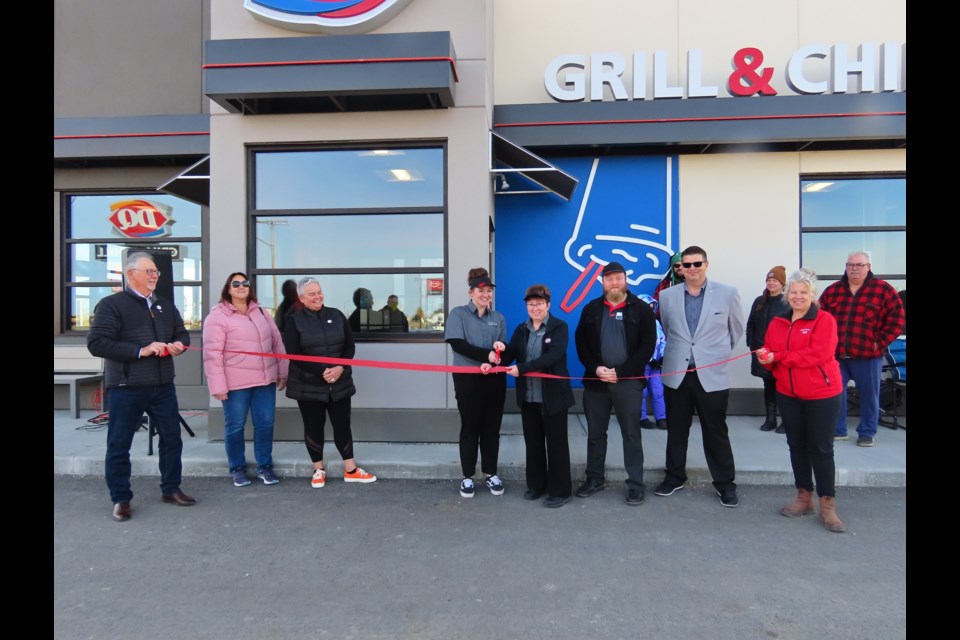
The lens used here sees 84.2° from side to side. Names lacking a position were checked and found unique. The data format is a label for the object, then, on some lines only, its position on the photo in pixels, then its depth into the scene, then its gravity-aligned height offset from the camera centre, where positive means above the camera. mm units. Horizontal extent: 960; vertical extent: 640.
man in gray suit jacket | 4484 -350
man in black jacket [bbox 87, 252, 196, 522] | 4176 -383
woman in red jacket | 3975 -549
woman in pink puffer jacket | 4887 -538
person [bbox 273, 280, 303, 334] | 6207 +133
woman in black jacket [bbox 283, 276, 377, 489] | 4891 -544
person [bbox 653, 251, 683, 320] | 6760 +494
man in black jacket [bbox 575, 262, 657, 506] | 4488 -377
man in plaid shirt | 5832 -167
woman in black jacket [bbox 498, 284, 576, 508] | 4438 -688
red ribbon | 4531 -484
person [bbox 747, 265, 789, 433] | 6363 -53
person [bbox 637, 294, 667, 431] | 6766 -987
